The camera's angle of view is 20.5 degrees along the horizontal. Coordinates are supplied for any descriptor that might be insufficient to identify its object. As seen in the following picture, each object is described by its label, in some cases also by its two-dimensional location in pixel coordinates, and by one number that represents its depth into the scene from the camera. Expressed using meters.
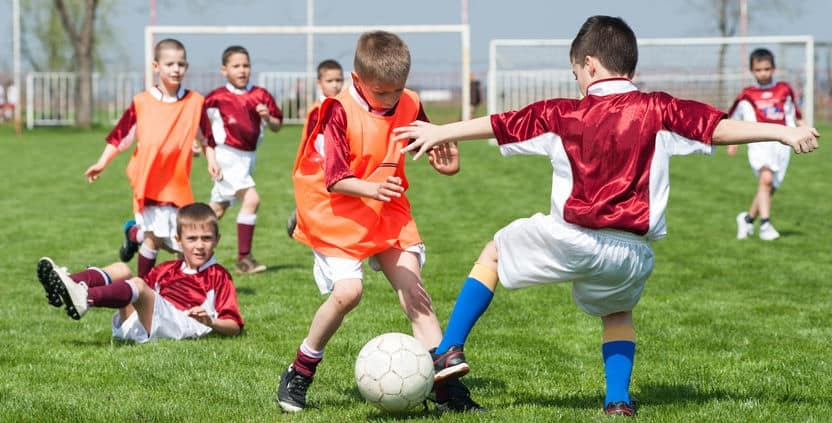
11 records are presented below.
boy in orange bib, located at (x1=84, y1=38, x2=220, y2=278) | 16.80
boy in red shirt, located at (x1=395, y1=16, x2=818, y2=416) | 8.90
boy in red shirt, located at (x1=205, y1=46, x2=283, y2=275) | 20.47
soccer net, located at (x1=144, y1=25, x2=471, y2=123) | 66.96
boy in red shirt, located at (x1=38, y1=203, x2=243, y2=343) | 12.37
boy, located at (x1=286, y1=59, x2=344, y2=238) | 19.37
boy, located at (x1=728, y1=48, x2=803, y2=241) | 24.92
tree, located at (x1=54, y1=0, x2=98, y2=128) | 77.00
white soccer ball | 9.43
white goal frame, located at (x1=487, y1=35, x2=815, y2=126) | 47.82
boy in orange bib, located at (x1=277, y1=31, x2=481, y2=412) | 9.66
